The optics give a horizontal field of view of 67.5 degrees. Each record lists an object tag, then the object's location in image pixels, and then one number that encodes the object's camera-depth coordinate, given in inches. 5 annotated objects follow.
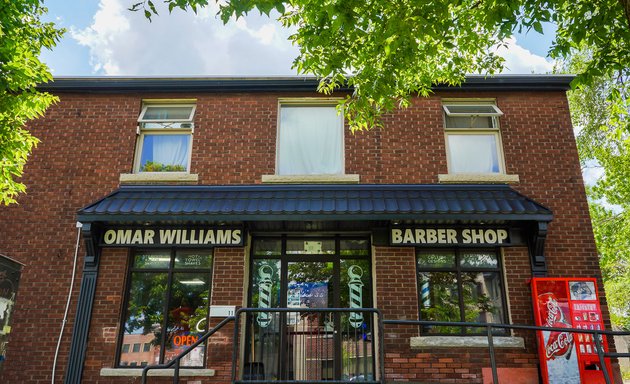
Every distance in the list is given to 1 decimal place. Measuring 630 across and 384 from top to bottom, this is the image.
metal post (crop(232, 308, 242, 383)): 232.6
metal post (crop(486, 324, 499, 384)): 214.2
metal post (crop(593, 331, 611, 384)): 206.4
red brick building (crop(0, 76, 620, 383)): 305.4
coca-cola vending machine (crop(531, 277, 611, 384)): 282.2
